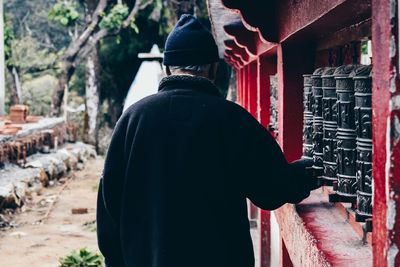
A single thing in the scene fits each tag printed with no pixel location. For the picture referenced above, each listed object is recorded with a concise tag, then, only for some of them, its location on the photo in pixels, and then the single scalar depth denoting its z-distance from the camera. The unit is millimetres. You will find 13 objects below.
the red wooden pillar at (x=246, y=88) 10117
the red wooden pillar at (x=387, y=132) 1603
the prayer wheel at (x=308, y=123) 3689
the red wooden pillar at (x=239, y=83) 13290
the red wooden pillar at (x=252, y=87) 9397
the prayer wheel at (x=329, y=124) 3264
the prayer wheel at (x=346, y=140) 2850
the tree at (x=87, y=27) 20739
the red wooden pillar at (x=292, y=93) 4320
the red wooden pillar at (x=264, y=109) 6738
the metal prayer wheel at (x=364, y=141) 2475
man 2818
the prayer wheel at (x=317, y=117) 3541
